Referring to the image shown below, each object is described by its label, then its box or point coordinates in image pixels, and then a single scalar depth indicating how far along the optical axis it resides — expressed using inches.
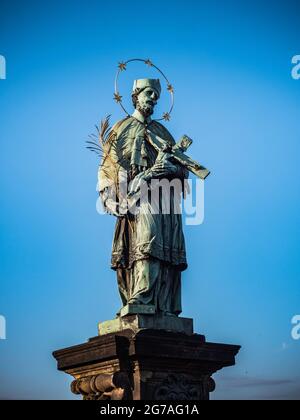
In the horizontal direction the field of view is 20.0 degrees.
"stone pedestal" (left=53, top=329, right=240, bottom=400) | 487.5
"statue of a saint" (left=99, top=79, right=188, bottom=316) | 529.7
